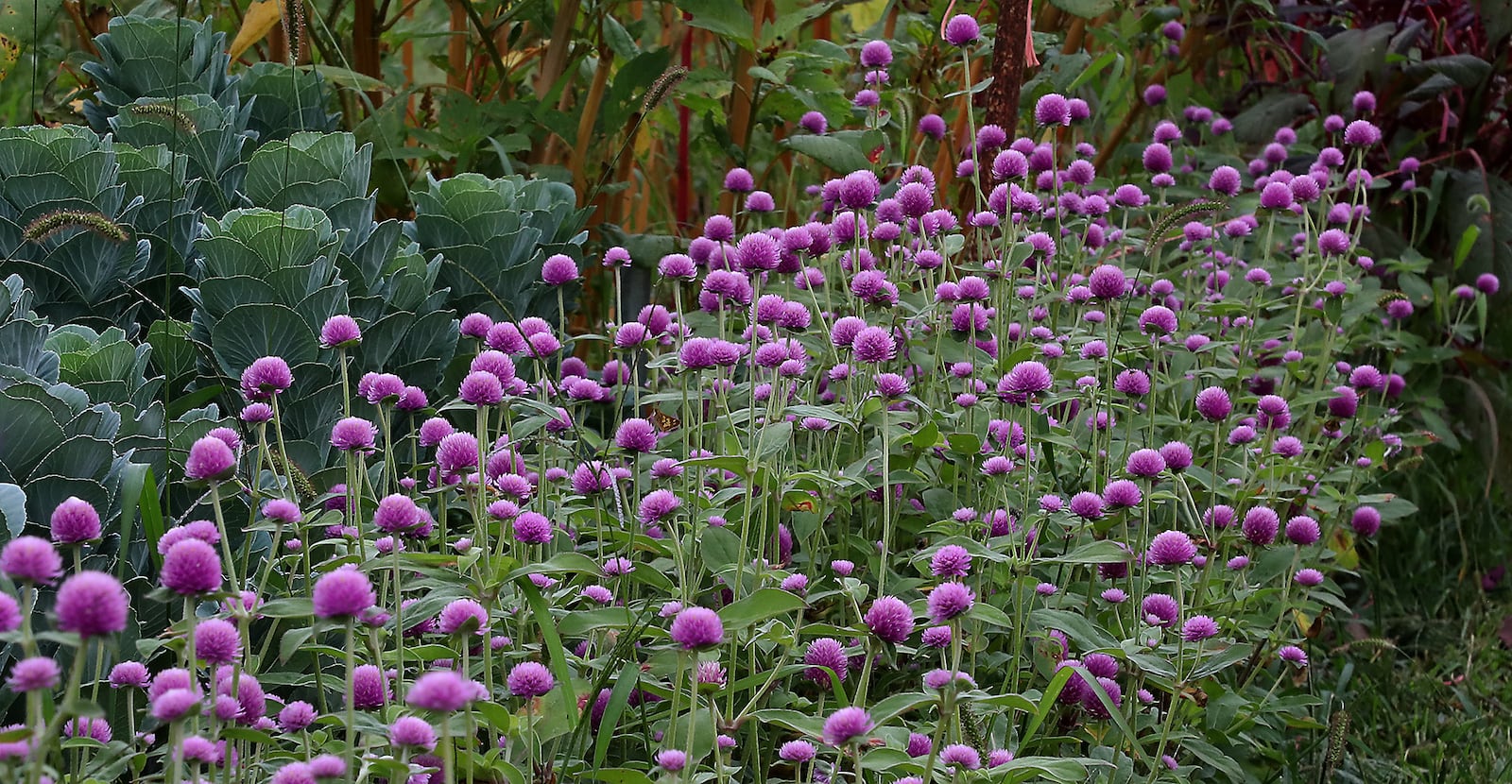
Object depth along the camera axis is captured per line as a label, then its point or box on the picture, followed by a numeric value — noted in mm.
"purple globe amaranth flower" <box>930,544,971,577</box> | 3161
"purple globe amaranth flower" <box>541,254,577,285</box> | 3469
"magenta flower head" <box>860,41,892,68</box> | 3742
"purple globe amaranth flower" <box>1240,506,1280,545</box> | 3309
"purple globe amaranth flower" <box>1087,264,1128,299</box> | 3435
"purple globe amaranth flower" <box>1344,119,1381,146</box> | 3872
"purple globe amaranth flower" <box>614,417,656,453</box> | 3239
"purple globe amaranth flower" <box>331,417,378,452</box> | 3138
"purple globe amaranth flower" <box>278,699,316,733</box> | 3066
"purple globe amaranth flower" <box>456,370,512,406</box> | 3177
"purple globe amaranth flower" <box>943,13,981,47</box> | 3562
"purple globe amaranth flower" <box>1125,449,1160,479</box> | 3307
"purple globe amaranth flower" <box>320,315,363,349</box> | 3234
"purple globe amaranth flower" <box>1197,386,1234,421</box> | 3415
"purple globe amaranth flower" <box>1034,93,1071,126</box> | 3640
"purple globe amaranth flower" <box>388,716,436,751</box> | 2980
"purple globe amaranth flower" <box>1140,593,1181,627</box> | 3298
